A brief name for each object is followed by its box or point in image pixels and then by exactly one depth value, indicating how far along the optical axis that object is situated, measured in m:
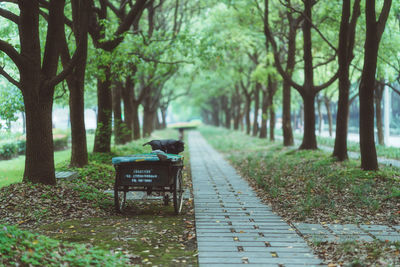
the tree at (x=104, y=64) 12.73
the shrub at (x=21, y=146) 23.25
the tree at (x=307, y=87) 17.75
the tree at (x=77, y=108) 12.85
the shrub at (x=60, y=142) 27.50
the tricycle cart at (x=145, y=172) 7.83
